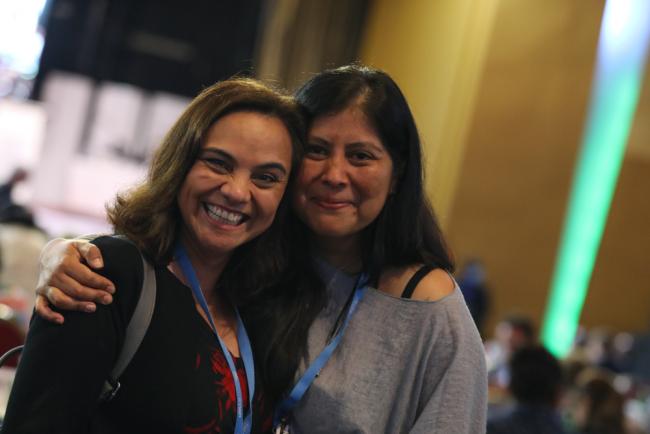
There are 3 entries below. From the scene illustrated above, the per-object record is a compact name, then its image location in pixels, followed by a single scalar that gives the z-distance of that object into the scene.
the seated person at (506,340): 6.12
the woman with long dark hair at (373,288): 1.81
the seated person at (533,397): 3.53
